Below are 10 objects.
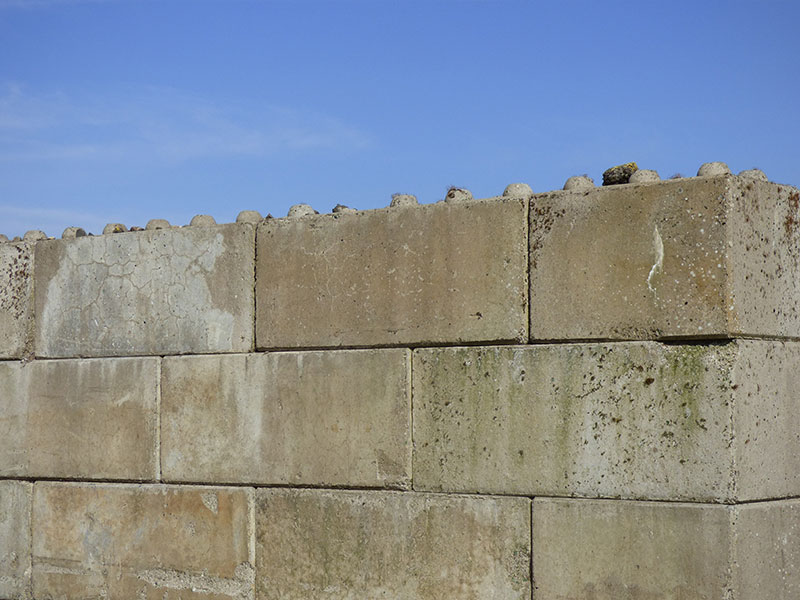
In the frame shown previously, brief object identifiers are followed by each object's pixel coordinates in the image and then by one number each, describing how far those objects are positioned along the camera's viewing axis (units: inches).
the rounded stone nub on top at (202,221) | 276.2
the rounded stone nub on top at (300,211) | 264.2
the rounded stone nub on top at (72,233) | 296.2
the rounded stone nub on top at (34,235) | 305.0
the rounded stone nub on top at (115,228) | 290.8
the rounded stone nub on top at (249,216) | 267.6
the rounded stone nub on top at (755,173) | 224.5
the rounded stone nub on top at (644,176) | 223.9
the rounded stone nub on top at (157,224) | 283.1
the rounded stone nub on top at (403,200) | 248.2
